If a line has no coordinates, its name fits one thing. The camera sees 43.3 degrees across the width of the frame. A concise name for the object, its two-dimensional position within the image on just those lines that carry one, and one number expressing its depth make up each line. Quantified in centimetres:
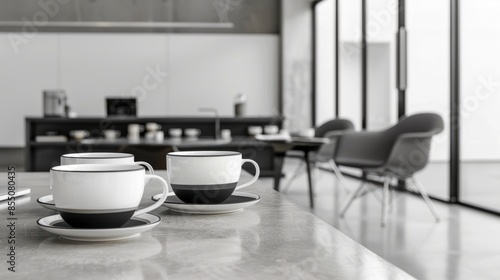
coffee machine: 752
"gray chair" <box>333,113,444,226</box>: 498
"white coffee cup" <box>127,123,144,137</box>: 749
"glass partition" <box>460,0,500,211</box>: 544
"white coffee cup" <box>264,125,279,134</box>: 763
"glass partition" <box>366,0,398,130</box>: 758
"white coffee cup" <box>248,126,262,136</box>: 773
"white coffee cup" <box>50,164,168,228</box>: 78
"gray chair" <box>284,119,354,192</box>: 690
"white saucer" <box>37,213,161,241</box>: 75
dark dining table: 592
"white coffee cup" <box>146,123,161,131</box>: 755
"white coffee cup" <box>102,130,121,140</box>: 741
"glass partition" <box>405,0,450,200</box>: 631
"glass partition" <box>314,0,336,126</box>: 990
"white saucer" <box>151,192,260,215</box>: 99
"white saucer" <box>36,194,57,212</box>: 97
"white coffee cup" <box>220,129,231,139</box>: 749
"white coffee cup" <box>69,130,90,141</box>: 725
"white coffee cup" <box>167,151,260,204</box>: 100
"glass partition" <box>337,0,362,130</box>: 886
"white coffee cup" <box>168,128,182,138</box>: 742
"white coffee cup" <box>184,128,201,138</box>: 746
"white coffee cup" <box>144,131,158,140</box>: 714
